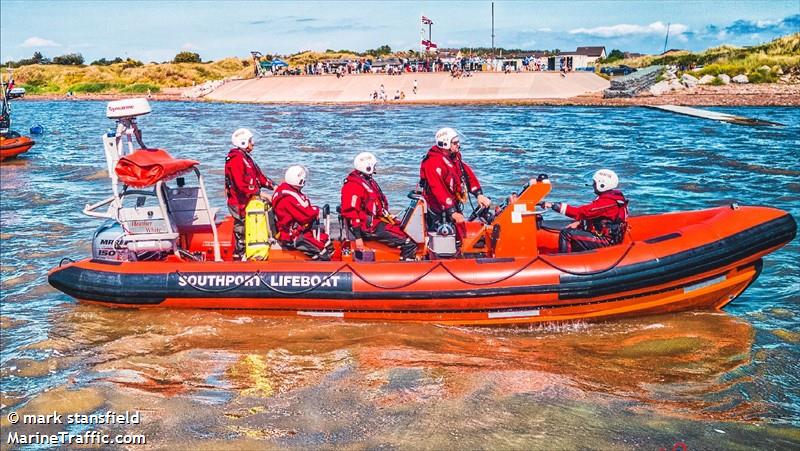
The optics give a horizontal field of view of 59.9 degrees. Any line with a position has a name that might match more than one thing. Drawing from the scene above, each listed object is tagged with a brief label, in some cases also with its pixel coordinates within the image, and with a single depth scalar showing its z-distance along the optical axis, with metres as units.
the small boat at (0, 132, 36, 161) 16.59
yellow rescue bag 6.17
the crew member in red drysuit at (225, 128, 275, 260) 6.41
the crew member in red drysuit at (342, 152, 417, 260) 6.04
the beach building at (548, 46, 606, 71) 46.37
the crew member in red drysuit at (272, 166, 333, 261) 6.04
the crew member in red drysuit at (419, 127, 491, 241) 6.32
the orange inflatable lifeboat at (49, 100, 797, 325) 5.72
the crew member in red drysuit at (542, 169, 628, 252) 5.97
